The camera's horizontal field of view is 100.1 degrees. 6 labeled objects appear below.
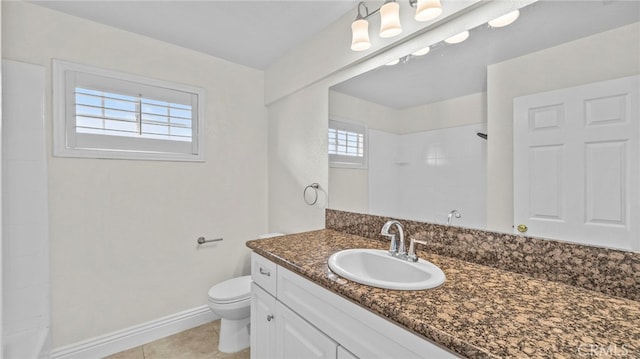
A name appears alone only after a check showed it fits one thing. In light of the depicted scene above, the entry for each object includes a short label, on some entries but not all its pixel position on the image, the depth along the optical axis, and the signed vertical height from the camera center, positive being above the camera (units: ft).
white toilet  5.93 -3.02
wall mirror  2.80 +1.08
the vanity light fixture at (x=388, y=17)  3.84 +2.51
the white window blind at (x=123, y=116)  5.72 +1.49
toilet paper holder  7.35 -1.73
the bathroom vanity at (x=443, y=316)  2.02 -1.22
